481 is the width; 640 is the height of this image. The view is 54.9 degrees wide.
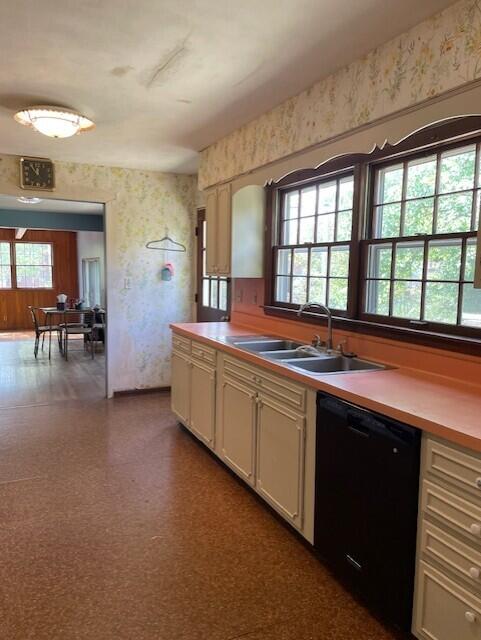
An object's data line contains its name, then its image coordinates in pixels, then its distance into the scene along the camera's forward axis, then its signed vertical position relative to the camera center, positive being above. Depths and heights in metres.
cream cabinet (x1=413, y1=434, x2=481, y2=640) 1.43 -0.87
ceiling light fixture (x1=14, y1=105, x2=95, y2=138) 3.06 +1.03
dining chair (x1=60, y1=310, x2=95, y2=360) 7.49 -0.92
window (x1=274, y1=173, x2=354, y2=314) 2.98 +0.22
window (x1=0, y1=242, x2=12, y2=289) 10.64 +0.12
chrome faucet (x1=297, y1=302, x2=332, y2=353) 2.85 -0.27
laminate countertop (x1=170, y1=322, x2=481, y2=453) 1.52 -0.47
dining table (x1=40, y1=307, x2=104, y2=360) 7.74 -0.66
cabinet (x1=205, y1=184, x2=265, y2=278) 3.71 +0.36
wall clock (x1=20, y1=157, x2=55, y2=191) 4.47 +0.95
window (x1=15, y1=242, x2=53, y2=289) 10.79 +0.15
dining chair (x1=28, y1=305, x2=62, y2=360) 7.65 -0.98
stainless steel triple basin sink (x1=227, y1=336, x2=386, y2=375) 2.57 -0.49
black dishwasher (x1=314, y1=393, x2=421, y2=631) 1.66 -0.89
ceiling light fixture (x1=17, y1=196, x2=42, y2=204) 7.20 +1.13
